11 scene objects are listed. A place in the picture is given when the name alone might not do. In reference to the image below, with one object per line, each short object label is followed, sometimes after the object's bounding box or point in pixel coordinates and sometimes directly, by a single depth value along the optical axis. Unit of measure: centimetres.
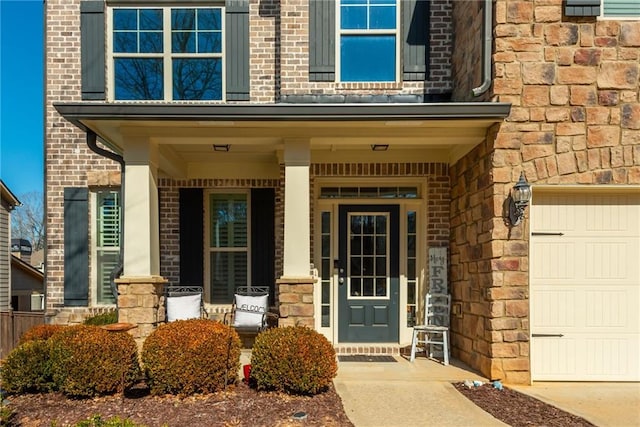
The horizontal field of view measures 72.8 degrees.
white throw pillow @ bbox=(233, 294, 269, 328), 589
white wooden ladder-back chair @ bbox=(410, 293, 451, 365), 561
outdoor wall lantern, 454
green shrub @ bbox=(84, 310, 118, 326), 596
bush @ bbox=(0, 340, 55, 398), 415
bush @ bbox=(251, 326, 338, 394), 397
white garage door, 479
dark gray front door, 626
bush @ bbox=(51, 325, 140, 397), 392
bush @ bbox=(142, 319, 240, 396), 393
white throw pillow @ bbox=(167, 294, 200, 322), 588
